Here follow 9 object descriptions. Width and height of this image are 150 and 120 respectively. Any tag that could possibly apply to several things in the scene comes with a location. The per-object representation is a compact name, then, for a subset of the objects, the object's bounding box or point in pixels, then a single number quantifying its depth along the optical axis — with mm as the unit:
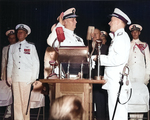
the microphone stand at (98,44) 3144
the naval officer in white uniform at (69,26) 3557
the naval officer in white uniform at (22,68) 4156
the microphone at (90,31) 4024
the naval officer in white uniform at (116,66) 3152
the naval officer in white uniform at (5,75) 4332
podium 2773
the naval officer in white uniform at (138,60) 4328
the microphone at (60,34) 3057
